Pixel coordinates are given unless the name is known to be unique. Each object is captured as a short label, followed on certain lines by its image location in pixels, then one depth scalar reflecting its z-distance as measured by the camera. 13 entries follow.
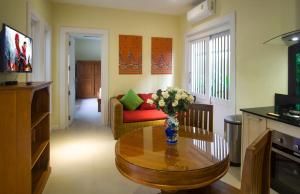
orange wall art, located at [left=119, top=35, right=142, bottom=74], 5.23
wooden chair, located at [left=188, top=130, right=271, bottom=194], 1.00
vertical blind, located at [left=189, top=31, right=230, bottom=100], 3.99
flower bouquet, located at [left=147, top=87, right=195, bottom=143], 1.78
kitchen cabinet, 2.26
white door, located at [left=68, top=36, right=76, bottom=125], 5.24
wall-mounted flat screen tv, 2.15
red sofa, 4.15
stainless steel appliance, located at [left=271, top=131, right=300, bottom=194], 1.89
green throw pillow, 4.81
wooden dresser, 1.88
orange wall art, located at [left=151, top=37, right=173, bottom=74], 5.49
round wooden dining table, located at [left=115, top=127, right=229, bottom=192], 1.31
